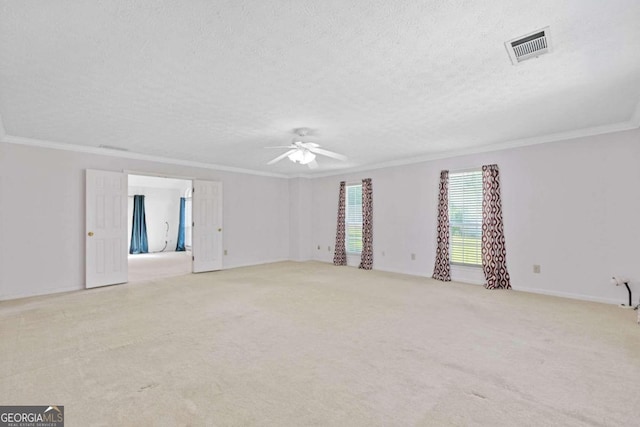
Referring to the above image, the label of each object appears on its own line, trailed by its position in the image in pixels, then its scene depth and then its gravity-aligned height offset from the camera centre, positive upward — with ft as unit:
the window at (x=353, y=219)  25.29 -0.04
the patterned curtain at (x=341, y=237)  25.55 -1.53
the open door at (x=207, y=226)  22.07 -0.51
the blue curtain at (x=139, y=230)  34.09 -1.19
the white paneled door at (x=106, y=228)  17.35 -0.51
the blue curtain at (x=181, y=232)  37.11 -1.55
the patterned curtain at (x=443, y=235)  19.27 -1.05
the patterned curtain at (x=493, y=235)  17.08 -0.95
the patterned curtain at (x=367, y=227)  23.66 -0.66
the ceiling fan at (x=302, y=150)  14.38 +3.28
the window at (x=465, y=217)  18.45 +0.06
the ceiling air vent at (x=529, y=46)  7.02 +4.12
